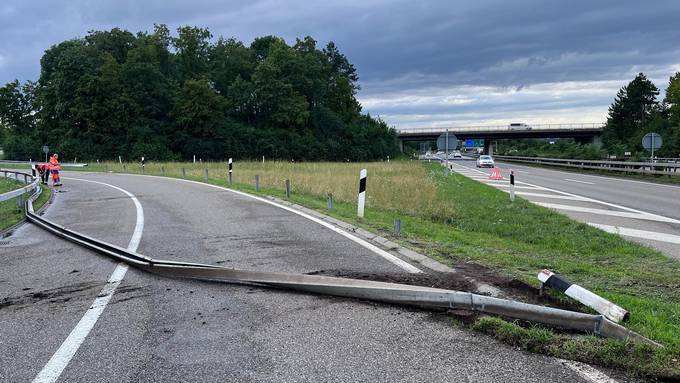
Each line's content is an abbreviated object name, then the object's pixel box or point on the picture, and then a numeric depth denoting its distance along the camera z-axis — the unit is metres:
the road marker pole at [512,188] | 16.05
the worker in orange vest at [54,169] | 23.88
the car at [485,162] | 54.07
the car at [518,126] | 94.94
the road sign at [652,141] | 29.35
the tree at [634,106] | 99.69
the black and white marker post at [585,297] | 4.30
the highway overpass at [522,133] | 94.69
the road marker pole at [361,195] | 11.62
